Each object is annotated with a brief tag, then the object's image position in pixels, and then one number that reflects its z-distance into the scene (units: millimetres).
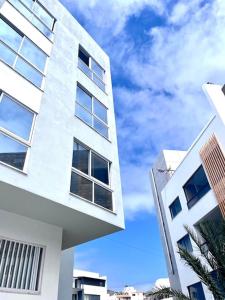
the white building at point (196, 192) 13438
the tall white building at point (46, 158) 5992
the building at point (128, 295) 55775
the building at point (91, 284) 37969
